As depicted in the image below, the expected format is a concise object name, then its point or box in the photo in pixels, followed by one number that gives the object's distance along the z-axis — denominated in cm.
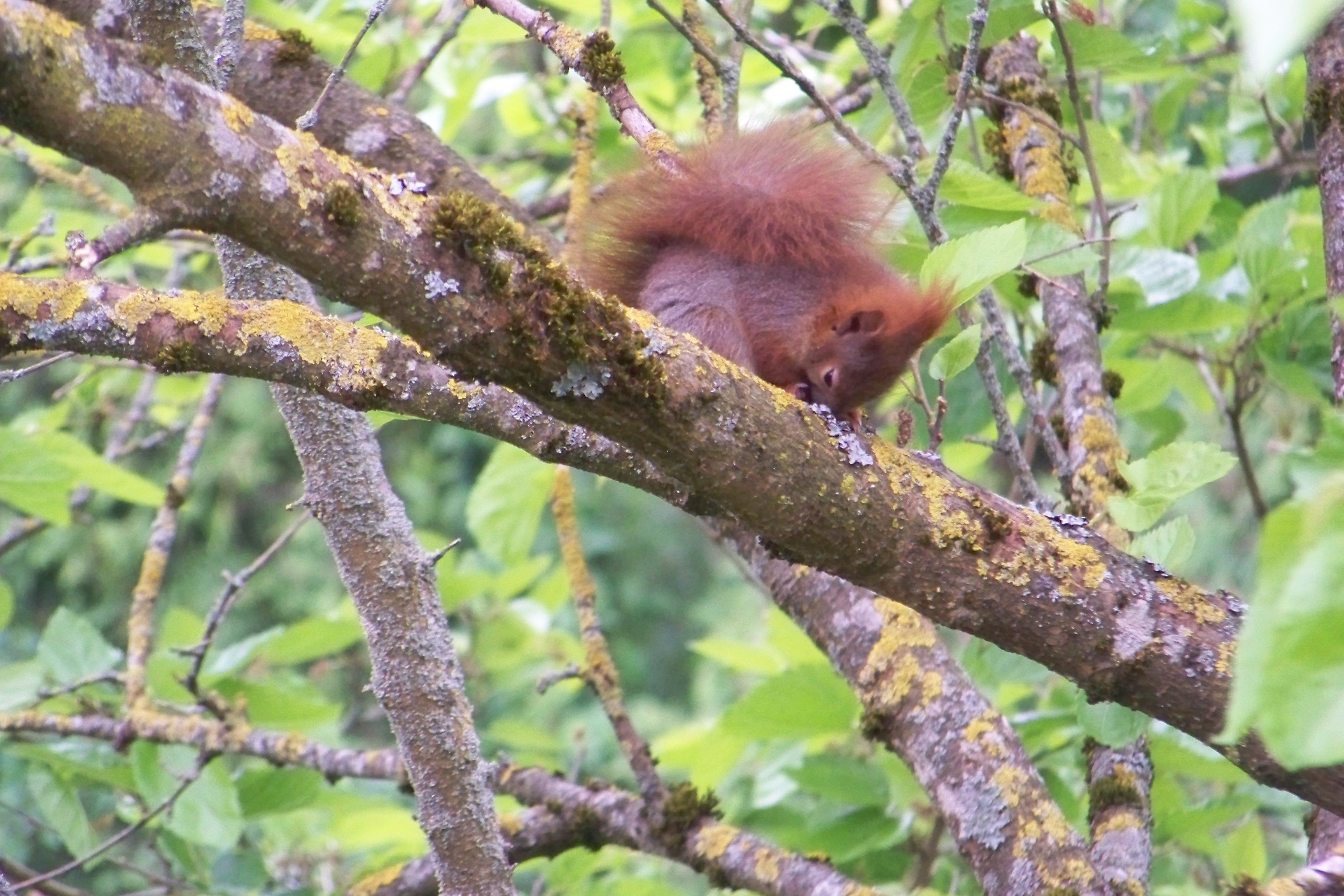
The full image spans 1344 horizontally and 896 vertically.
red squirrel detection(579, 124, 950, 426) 452
